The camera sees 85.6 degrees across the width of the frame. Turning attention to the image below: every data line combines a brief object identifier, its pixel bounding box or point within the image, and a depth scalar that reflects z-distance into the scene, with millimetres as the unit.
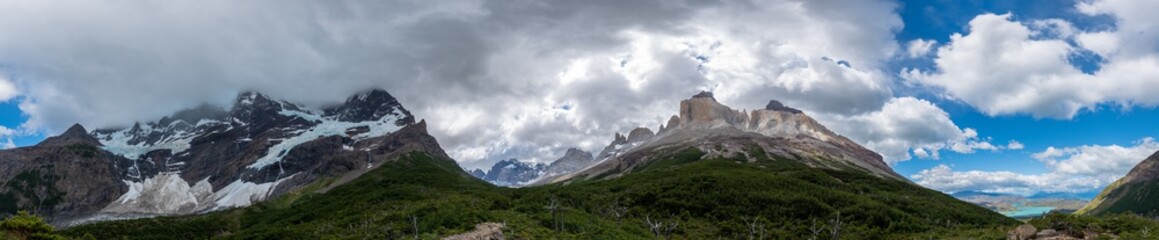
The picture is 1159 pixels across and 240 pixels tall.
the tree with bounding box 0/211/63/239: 45438
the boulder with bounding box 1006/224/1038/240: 53750
